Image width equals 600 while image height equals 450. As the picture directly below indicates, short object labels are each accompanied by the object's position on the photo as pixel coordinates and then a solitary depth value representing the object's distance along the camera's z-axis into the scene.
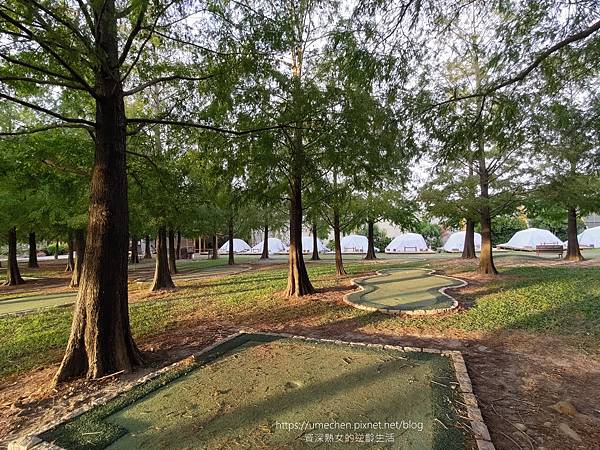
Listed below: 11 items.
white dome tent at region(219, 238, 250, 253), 40.62
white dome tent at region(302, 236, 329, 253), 38.82
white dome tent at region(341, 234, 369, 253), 38.12
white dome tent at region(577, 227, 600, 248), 32.28
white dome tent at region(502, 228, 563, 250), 26.75
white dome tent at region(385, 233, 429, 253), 35.88
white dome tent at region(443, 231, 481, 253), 32.27
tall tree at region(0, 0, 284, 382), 4.00
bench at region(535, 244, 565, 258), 20.98
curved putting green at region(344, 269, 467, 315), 7.08
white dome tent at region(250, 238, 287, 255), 39.71
